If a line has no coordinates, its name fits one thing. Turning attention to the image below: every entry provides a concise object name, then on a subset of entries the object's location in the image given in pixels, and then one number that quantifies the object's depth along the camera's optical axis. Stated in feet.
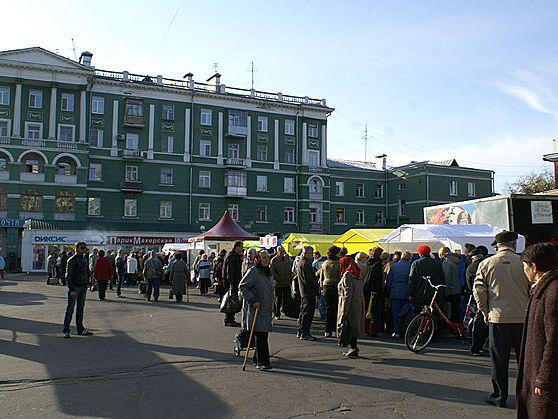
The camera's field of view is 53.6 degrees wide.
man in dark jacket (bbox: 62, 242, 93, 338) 37.52
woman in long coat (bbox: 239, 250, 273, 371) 27.58
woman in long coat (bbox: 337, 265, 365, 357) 30.99
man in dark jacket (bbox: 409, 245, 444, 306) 35.24
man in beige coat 21.57
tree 151.94
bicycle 32.83
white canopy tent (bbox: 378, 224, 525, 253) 49.11
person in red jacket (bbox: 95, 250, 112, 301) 61.52
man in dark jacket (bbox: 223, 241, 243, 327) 40.98
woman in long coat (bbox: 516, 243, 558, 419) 12.16
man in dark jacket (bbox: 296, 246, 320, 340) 37.47
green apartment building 157.17
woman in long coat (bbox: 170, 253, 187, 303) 63.08
